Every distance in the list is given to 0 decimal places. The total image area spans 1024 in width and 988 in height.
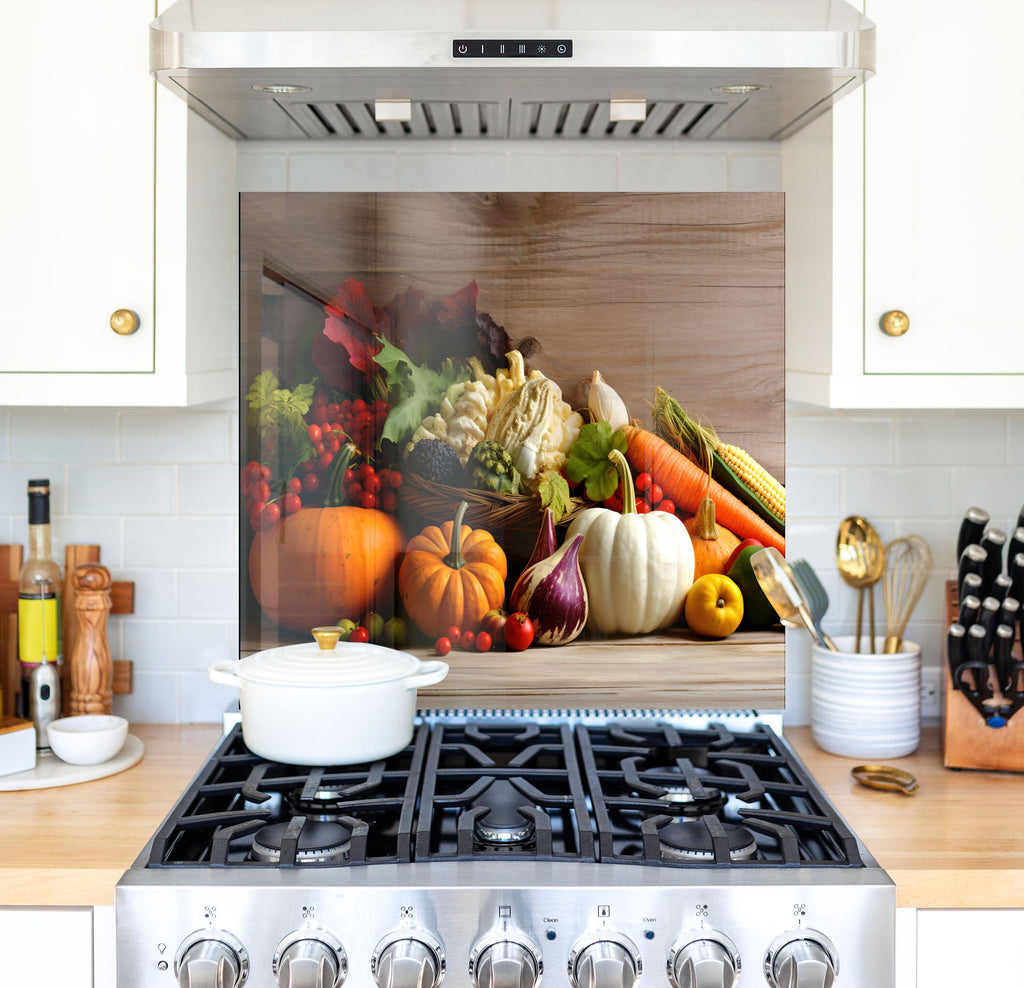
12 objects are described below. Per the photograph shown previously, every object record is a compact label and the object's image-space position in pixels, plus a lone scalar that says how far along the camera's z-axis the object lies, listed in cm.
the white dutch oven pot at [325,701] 160
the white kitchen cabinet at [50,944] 136
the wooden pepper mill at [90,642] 186
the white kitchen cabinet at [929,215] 156
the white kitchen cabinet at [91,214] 156
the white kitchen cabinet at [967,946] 137
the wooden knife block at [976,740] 173
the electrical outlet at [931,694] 198
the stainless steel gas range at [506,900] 131
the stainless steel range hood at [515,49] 139
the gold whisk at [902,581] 190
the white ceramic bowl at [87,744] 171
